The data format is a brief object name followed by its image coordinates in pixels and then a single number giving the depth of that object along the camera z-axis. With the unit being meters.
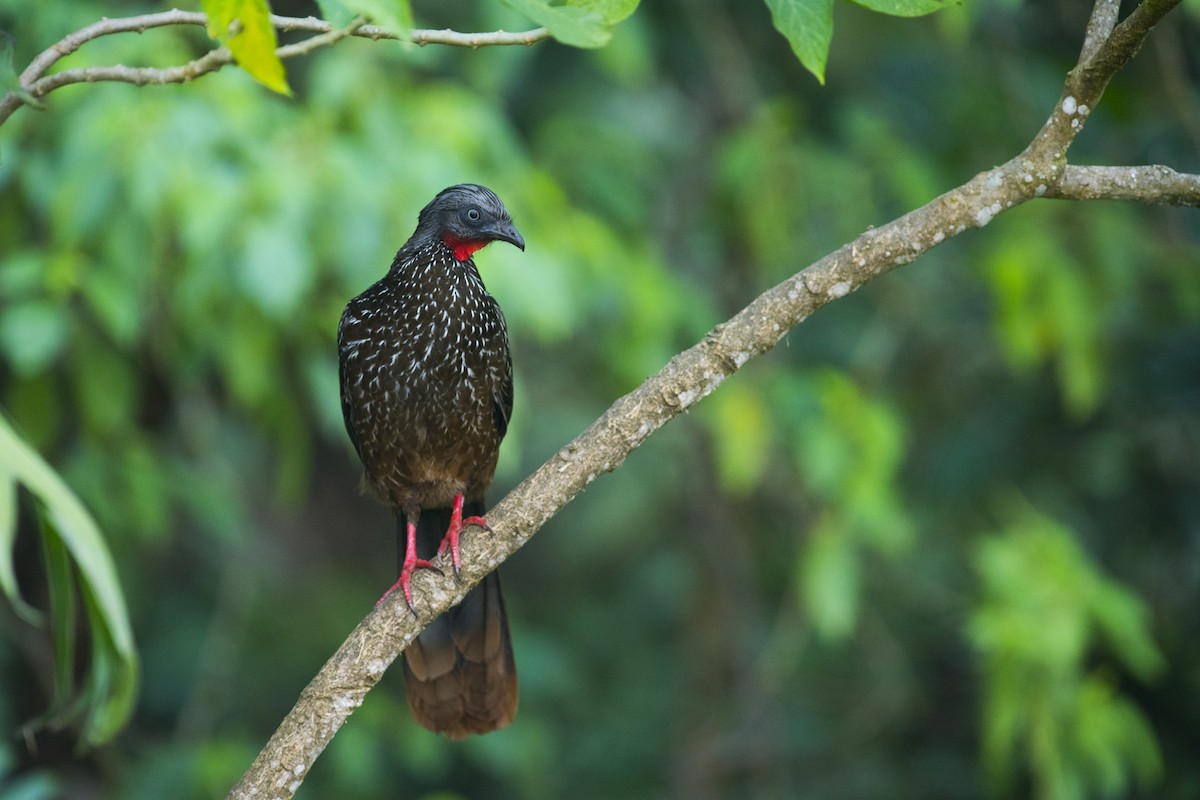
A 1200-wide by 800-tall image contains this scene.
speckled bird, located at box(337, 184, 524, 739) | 16.56
